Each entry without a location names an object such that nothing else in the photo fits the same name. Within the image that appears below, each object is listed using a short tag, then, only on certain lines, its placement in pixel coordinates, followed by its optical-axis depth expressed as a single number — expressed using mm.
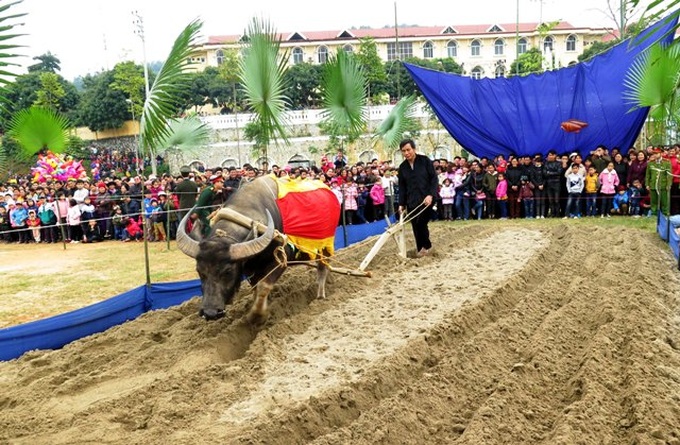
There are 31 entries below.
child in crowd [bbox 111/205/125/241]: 16875
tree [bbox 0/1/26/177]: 2158
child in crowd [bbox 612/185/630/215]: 15523
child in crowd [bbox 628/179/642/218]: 15309
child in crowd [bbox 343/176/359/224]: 15656
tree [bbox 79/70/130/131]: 44125
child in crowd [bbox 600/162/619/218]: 15359
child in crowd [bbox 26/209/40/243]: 17016
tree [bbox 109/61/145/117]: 37031
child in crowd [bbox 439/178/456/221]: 16719
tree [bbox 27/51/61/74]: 41312
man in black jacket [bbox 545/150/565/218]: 15953
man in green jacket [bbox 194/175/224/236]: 7580
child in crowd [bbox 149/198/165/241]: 15820
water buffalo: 6625
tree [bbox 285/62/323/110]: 43656
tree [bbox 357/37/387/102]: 38847
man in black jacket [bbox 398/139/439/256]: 10609
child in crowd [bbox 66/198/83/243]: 16703
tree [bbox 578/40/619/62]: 52125
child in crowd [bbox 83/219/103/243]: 17000
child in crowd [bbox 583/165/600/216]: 15625
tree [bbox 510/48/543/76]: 38891
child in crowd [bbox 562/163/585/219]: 15672
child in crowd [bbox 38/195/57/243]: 16938
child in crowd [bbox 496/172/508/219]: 16281
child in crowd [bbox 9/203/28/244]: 17344
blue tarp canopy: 16469
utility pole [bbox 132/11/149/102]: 30816
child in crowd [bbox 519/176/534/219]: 16188
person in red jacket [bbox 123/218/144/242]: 16641
